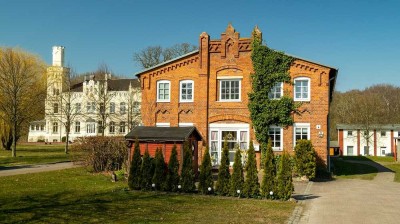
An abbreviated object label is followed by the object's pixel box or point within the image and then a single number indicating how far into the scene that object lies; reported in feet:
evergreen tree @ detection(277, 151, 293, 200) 45.57
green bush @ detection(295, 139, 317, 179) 66.35
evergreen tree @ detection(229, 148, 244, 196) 47.26
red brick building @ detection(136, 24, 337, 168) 76.59
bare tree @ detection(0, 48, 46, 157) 121.70
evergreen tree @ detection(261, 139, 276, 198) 46.06
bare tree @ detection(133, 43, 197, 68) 174.27
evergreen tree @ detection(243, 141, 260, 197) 46.62
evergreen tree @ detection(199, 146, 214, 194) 48.39
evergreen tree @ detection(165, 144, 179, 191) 49.73
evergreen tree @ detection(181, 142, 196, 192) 49.14
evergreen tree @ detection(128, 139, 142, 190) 50.67
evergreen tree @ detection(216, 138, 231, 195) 47.83
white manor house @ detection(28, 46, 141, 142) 155.63
